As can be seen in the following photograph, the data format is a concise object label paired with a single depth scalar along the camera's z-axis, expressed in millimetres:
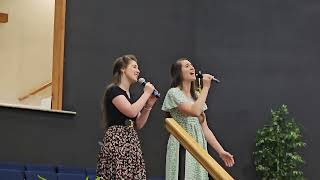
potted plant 9321
